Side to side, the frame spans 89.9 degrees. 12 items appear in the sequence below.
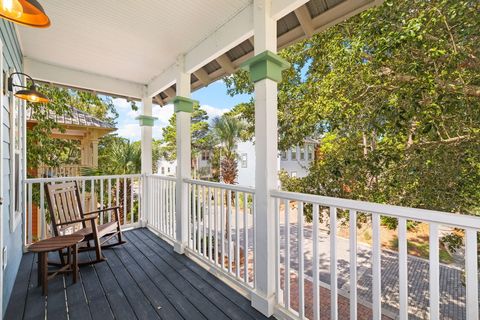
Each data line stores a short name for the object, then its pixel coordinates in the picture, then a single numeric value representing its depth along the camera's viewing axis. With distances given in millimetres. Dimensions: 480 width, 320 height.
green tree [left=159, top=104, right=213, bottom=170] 14766
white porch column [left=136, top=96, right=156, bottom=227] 4582
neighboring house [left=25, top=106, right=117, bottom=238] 6707
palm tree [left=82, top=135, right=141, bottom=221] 6984
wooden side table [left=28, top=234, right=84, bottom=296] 2346
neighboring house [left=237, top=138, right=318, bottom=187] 13648
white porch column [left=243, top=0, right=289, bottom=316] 2074
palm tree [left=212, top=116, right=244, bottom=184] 9570
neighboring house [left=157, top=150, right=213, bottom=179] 15226
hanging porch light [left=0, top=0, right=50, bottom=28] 1155
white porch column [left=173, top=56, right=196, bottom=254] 3375
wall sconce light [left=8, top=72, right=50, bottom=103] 2572
